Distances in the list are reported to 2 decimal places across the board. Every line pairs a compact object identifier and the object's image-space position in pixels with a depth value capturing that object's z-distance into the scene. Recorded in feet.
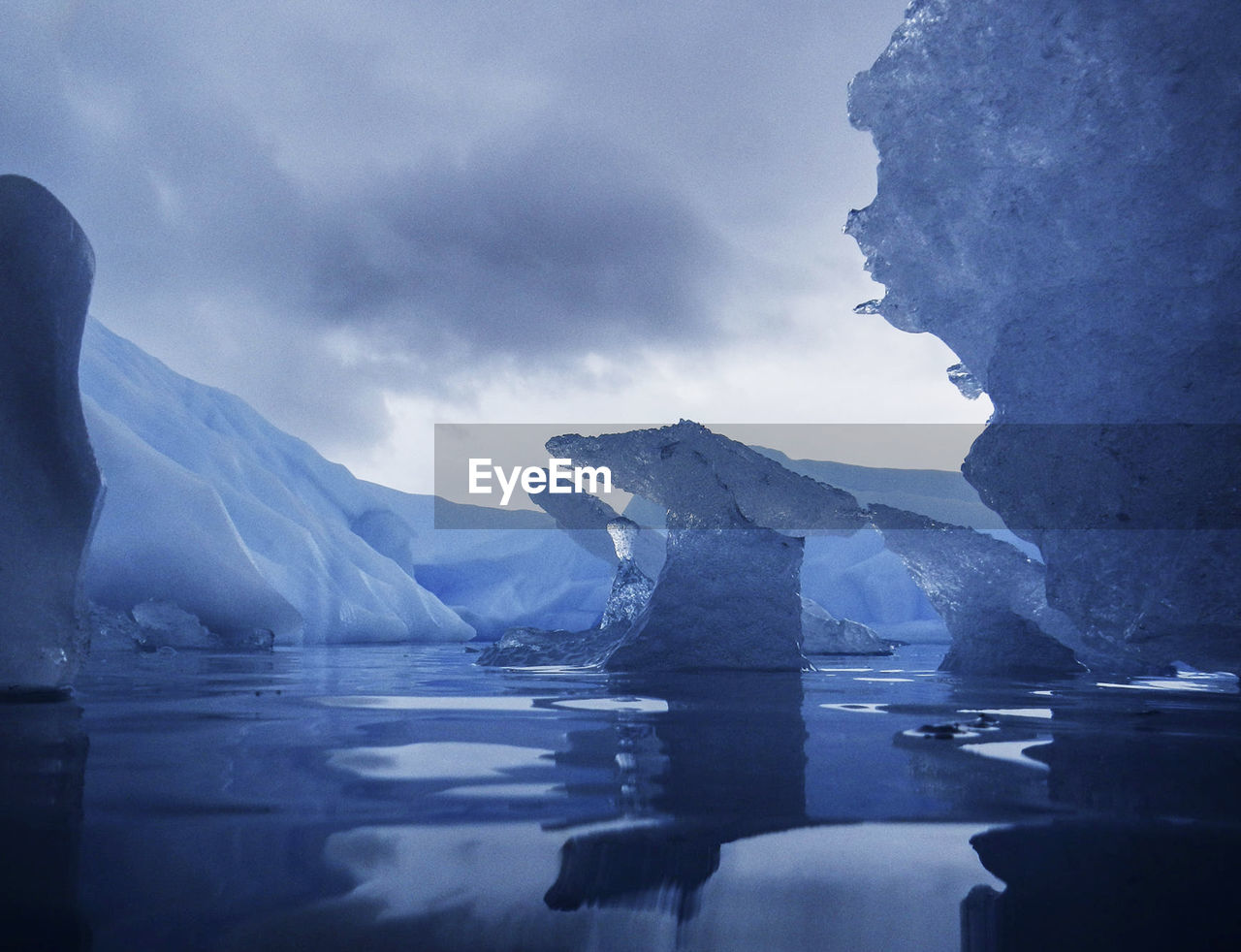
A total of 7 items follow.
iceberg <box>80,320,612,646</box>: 39.34
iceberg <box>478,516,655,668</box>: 23.73
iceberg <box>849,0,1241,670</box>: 11.83
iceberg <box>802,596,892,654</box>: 40.60
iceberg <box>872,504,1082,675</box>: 22.54
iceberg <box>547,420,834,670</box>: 21.79
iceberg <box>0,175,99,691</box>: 10.48
